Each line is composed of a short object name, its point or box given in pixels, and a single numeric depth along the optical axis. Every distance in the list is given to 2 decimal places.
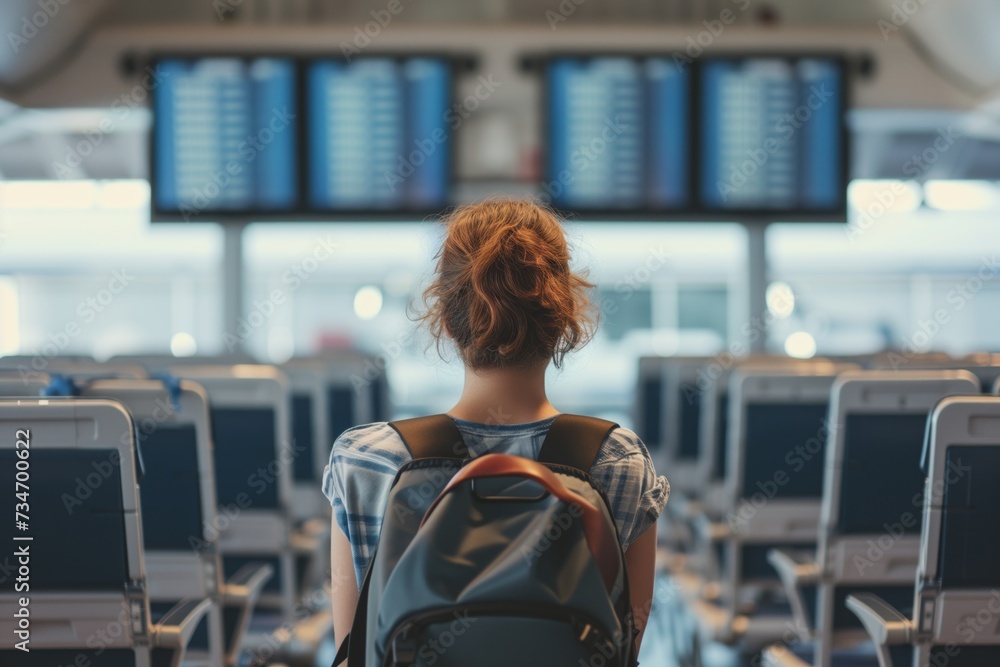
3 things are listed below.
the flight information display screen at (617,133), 4.51
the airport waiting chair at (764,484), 2.59
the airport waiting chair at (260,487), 2.52
